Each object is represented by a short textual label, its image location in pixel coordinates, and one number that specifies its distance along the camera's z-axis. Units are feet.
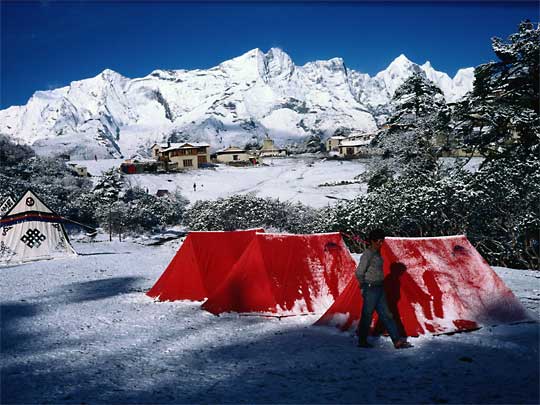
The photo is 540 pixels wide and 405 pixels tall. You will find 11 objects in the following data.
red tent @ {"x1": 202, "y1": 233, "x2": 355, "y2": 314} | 24.13
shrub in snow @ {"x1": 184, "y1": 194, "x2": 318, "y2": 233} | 88.48
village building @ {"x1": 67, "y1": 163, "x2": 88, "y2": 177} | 199.87
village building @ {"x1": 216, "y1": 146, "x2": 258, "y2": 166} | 277.44
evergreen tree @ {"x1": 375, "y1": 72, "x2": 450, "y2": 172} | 76.23
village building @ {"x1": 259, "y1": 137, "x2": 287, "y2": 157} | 332.19
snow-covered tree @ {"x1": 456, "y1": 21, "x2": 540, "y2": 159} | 47.50
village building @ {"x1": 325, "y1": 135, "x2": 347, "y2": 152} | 332.94
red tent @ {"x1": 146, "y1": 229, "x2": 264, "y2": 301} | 28.91
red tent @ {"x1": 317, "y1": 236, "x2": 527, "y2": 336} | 19.75
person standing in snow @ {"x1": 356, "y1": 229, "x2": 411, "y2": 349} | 17.74
